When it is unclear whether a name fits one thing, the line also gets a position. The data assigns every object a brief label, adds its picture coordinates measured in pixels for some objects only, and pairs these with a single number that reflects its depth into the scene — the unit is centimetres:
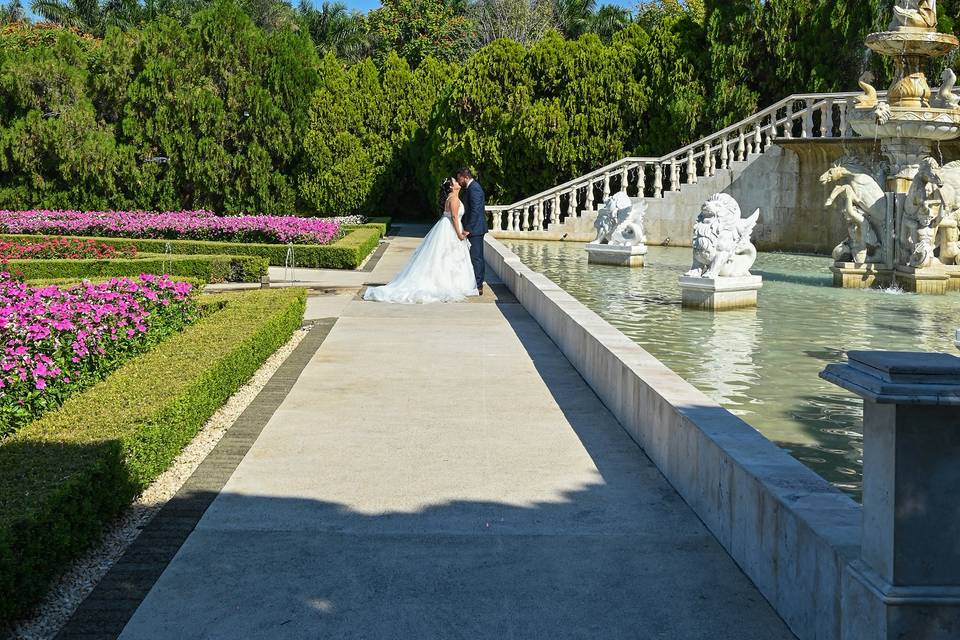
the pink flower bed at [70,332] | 722
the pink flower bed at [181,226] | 2300
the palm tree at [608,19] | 5006
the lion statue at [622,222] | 1953
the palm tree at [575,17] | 5169
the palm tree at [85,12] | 5547
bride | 1513
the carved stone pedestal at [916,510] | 318
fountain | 1488
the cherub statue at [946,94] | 1714
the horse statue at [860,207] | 1551
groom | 1580
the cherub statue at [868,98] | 1686
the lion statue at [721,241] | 1262
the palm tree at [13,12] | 5841
